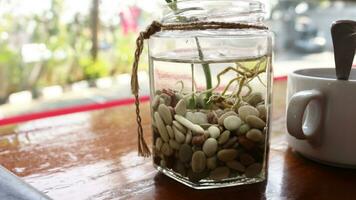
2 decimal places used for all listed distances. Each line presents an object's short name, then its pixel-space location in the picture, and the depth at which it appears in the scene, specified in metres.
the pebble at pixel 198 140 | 0.31
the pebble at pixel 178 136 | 0.32
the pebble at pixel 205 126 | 0.31
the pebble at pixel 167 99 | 0.34
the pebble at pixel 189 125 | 0.31
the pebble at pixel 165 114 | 0.33
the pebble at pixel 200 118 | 0.32
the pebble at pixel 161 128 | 0.34
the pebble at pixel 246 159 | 0.32
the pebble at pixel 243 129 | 0.32
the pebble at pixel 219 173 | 0.31
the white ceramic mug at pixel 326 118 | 0.35
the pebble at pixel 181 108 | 0.32
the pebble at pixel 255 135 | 0.32
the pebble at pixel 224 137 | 0.31
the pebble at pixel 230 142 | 0.31
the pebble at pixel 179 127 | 0.32
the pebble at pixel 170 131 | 0.33
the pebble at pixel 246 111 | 0.32
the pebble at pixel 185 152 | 0.31
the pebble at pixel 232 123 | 0.32
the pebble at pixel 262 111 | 0.33
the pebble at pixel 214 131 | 0.31
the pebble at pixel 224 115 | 0.32
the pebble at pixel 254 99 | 0.33
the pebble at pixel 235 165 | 0.32
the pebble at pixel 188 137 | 0.31
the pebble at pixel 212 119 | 0.32
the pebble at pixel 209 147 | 0.31
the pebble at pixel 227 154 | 0.31
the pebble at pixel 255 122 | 0.33
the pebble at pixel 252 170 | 0.33
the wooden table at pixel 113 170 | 0.32
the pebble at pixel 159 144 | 0.35
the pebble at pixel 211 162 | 0.31
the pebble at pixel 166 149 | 0.34
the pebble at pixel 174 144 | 0.32
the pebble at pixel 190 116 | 0.32
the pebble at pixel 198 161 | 0.31
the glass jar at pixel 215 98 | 0.32
